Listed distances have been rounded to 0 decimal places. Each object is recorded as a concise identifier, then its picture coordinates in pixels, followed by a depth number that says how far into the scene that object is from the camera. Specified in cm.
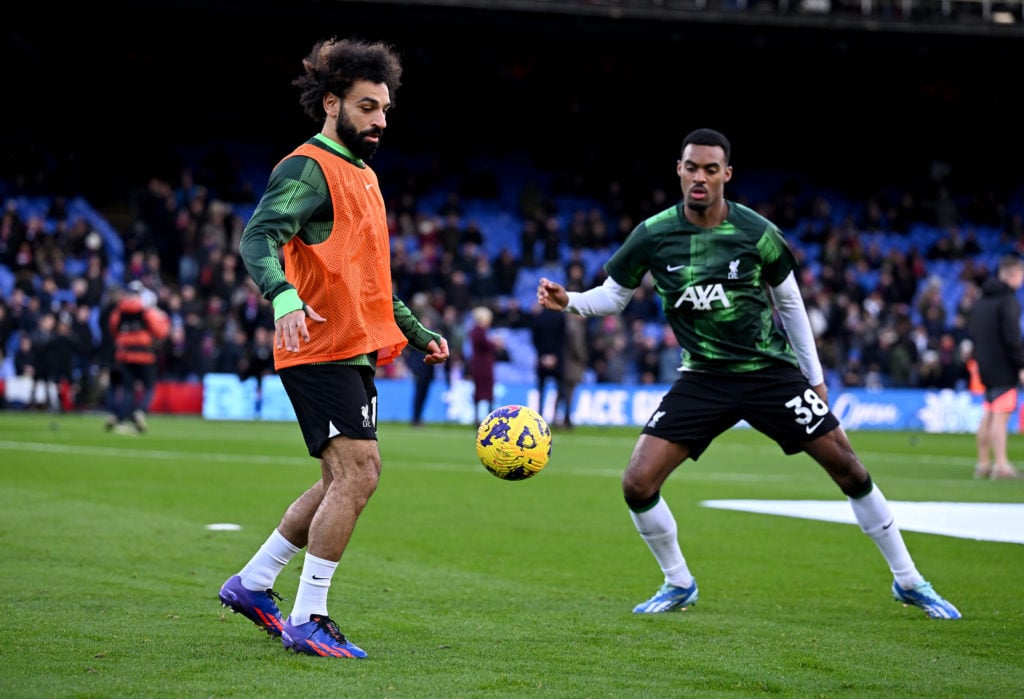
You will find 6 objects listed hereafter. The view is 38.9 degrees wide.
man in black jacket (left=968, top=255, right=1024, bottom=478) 1628
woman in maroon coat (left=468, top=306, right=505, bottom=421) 2611
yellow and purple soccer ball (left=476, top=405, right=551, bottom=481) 684
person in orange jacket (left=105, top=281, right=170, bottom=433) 2209
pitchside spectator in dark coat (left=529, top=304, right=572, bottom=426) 2645
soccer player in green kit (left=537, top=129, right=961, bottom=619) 748
